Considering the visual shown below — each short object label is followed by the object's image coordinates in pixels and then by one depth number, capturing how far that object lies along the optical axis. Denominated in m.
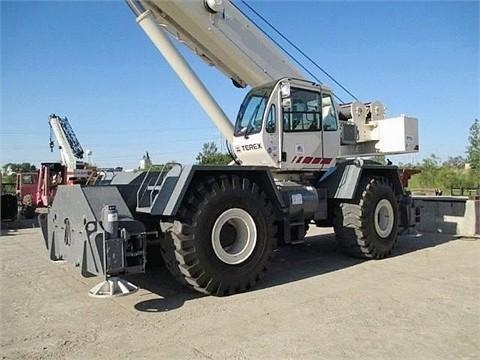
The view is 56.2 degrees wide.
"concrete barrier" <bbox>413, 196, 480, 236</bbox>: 10.50
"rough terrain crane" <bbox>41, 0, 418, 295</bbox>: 5.41
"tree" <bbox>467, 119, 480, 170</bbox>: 23.97
